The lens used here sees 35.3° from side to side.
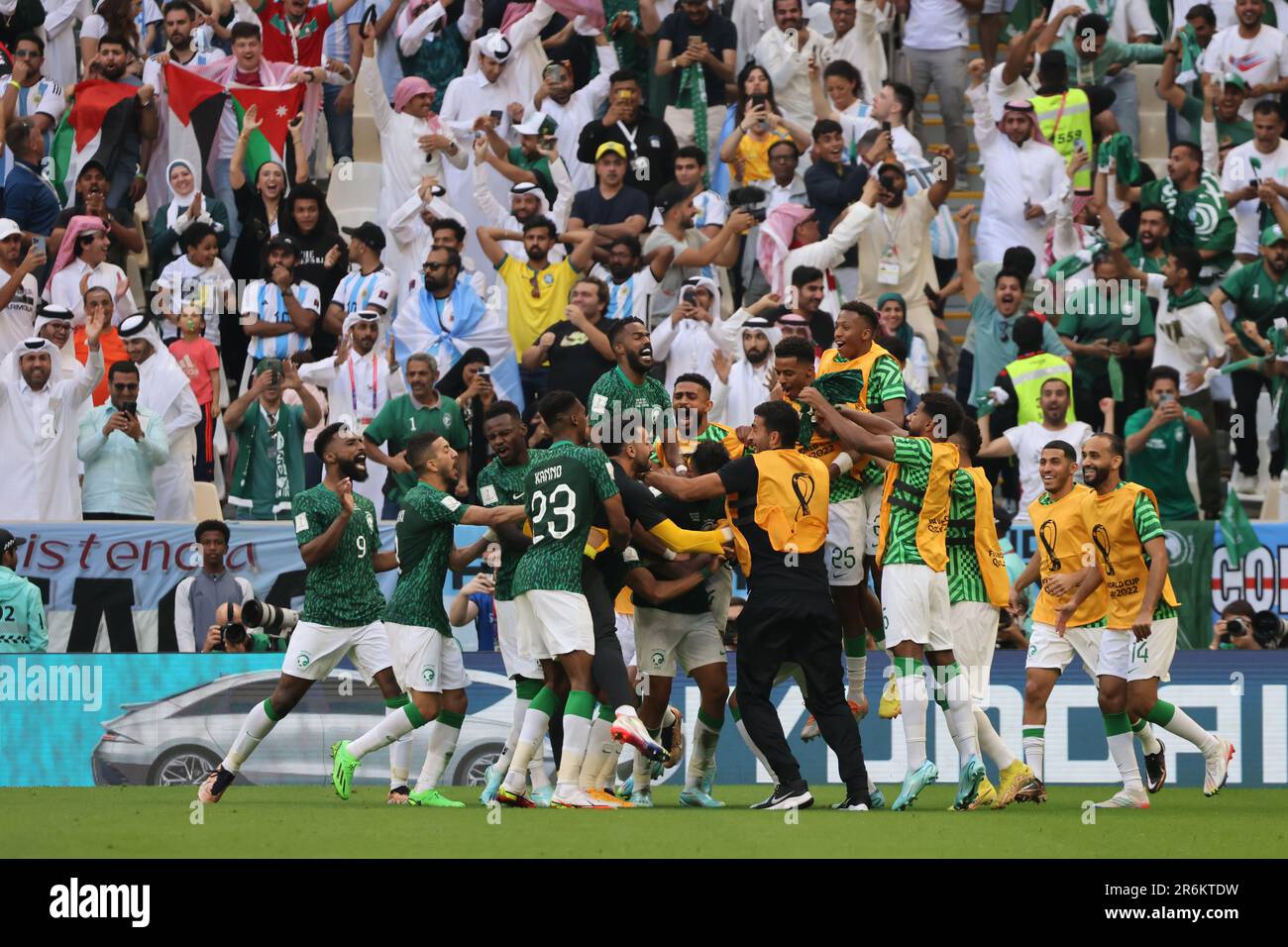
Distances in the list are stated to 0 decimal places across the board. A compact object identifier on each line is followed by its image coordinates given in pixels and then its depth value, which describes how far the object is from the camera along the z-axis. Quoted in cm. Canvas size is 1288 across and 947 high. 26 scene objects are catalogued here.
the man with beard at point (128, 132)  2128
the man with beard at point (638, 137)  2075
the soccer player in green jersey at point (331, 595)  1347
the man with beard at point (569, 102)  2173
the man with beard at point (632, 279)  1931
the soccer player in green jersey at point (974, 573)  1366
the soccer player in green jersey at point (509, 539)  1339
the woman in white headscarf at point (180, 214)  2045
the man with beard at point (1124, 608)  1374
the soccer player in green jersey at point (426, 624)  1334
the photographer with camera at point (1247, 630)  1723
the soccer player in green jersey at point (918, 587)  1286
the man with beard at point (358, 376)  1880
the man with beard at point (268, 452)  1842
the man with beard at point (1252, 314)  1964
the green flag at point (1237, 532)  1755
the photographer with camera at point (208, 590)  1703
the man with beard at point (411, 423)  1777
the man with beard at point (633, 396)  1345
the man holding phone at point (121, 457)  1767
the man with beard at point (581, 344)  1820
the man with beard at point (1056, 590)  1401
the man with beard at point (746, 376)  1828
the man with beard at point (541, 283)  1962
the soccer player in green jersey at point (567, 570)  1245
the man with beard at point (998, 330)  1925
